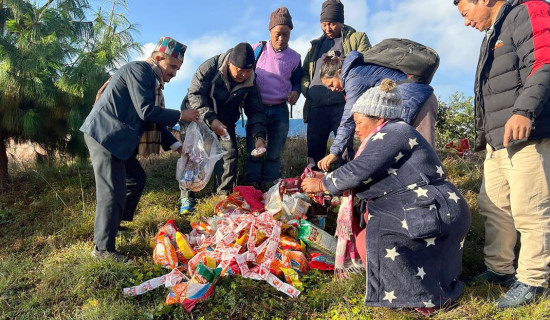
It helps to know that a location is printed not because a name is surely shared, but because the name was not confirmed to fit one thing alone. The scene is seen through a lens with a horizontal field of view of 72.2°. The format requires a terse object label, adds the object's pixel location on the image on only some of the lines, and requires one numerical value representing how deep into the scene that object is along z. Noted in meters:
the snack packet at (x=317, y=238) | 2.83
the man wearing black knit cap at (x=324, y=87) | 4.11
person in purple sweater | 4.33
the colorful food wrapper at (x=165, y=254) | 2.79
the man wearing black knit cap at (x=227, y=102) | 3.79
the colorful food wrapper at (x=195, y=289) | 2.33
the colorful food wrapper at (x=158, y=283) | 2.49
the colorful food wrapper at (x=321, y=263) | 2.76
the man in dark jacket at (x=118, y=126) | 2.82
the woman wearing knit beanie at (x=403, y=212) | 2.15
